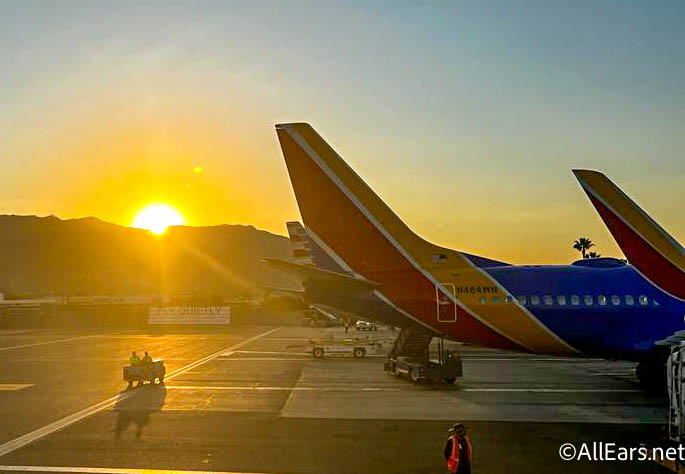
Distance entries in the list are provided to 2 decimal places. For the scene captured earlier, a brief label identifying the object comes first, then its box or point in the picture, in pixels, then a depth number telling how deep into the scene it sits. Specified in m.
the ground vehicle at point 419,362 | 28.33
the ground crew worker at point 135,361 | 29.08
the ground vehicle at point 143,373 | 28.58
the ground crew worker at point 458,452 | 12.28
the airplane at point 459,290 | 25.06
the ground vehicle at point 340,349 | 41.88
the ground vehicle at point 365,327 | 75.54
